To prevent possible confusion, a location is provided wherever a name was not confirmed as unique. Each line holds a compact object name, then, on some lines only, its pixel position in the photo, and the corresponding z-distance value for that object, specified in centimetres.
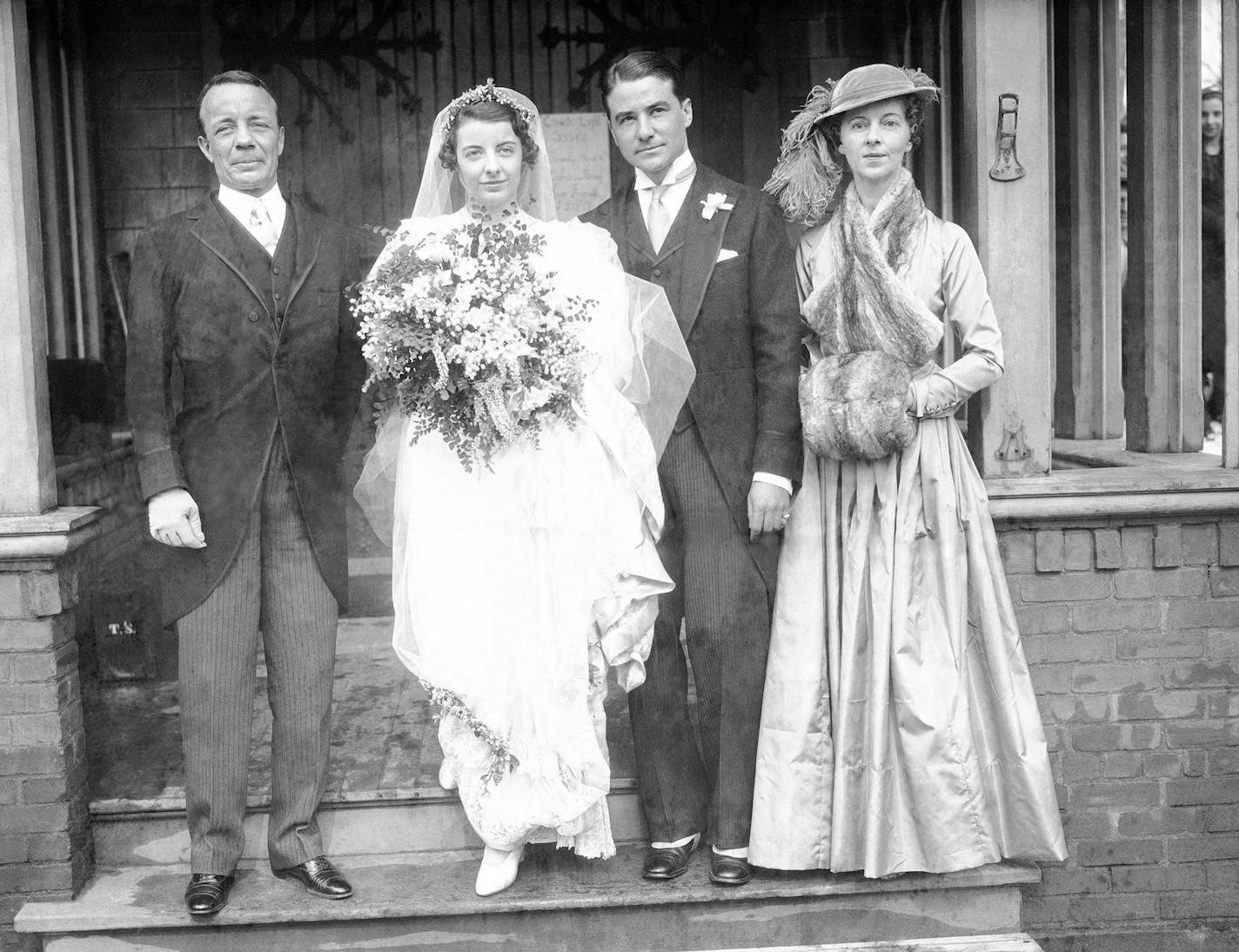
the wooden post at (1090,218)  500
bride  323
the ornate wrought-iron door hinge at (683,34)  565
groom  331
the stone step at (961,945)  346
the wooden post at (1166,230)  424
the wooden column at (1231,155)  376
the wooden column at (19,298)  341
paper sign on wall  570
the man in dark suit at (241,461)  327
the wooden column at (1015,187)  361
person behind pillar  720
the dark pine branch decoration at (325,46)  555
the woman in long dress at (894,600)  328
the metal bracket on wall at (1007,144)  359
